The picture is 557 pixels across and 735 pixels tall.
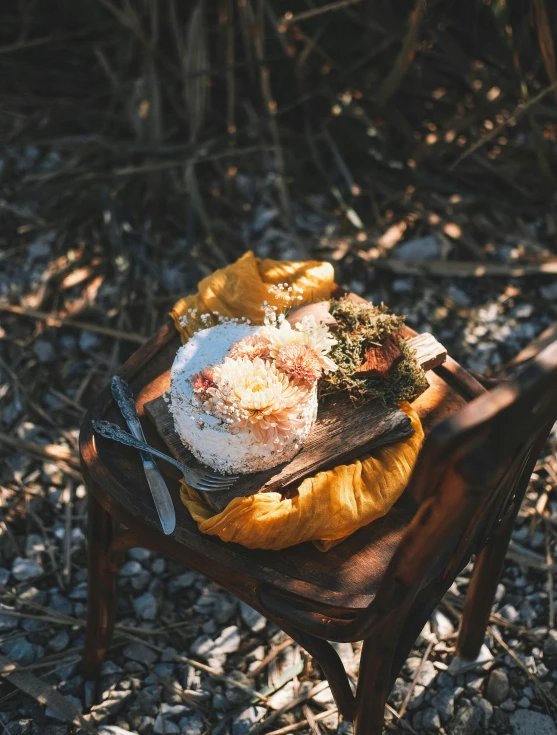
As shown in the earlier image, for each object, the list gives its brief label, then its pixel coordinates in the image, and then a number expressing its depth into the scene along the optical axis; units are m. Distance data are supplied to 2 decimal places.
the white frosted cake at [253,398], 1.45
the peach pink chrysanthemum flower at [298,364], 1.49
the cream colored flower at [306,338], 1.55
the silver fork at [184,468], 1.51
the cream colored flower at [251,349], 1.53
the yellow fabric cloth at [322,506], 1.42
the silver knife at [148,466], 1.49
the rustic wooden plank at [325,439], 1.52
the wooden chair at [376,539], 1.03
